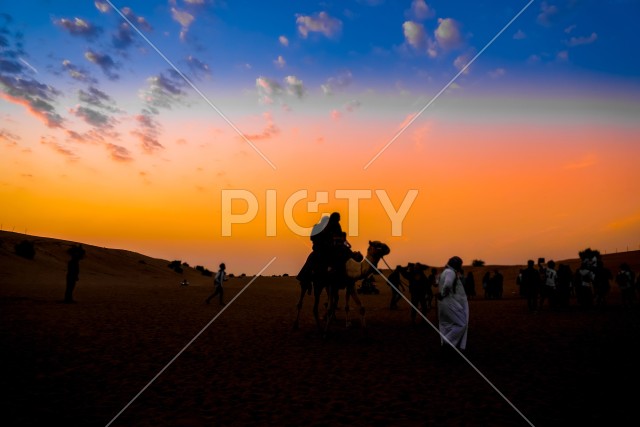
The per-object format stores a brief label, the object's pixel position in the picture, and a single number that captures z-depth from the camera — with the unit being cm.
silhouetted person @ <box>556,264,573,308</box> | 2155
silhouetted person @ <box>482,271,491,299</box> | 3195
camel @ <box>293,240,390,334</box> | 1266
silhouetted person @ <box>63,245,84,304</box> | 2095
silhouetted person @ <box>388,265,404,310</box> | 2113
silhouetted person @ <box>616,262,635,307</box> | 1995
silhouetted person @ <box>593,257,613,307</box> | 2162
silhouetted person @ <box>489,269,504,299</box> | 3184
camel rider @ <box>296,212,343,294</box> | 1269
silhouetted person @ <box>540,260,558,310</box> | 1995
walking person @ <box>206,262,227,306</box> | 2267
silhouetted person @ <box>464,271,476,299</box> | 2975
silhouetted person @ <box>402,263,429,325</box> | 1559
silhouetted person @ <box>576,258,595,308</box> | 2175
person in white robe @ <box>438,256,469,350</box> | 1000
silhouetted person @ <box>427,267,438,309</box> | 1664
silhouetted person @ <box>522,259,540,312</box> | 2017
